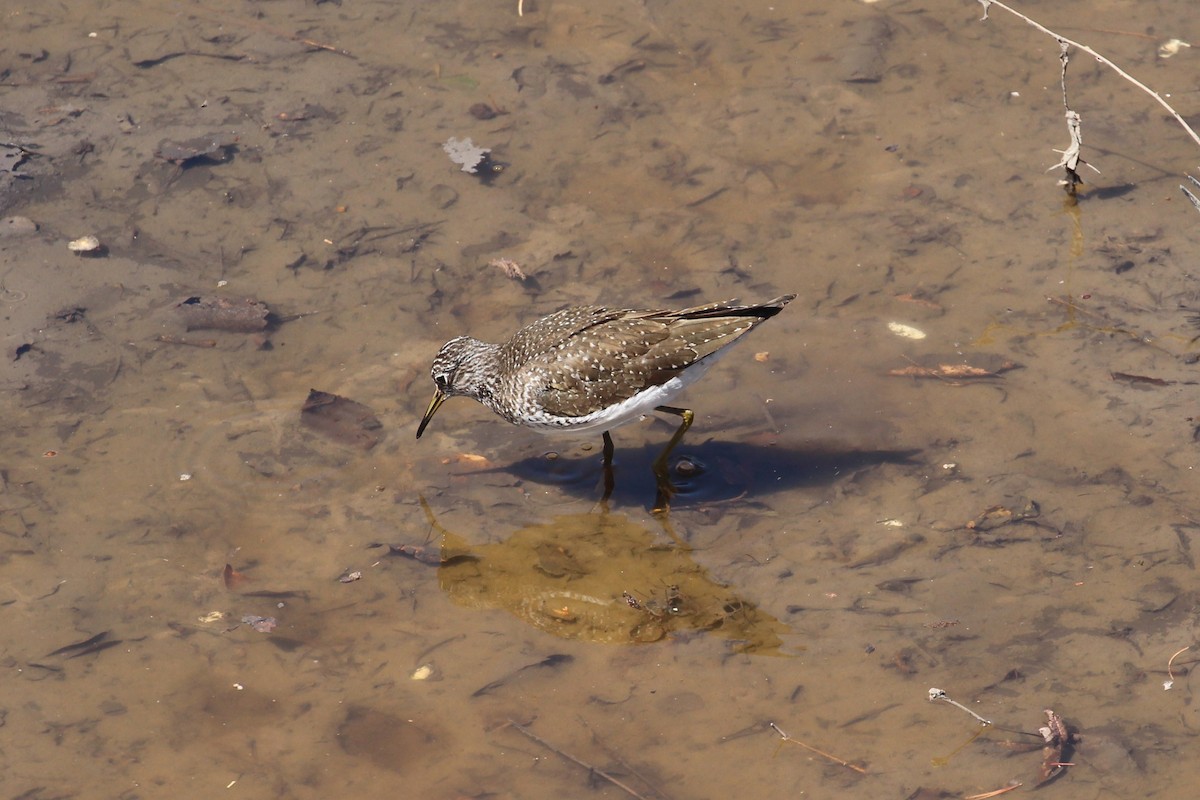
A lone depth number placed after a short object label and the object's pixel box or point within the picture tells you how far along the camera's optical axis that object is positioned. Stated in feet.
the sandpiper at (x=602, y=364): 57.00
